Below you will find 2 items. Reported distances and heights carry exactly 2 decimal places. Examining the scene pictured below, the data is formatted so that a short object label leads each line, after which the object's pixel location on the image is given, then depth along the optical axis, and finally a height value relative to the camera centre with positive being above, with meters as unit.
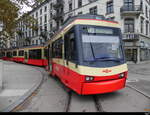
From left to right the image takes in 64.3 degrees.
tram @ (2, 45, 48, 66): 15.41 +0.04
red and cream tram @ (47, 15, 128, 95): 3.84 -0.05
